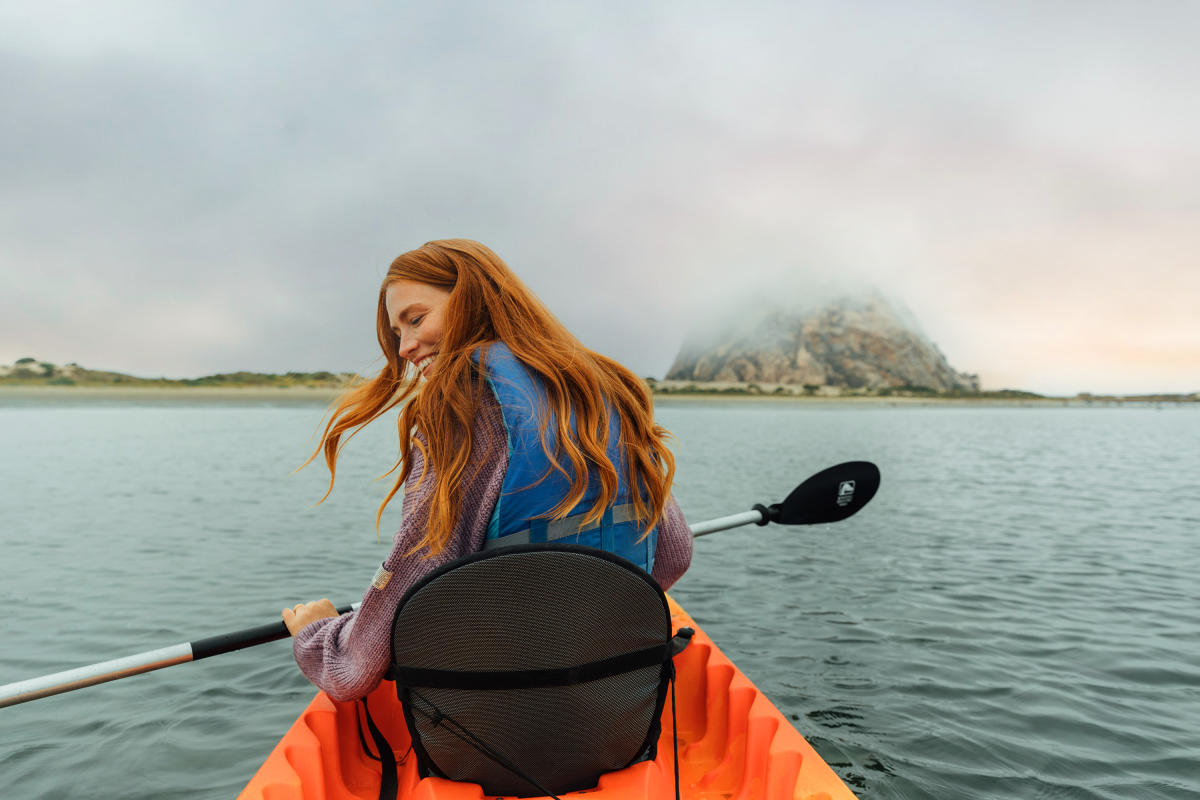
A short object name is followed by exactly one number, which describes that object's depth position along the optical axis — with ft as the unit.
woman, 5.61
